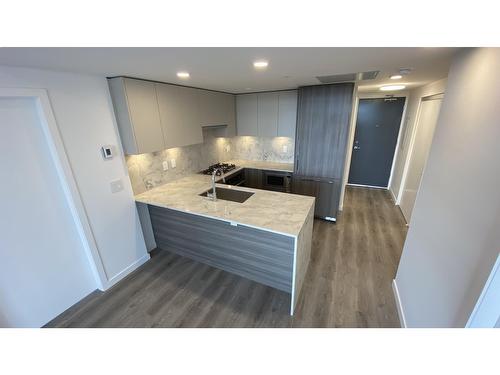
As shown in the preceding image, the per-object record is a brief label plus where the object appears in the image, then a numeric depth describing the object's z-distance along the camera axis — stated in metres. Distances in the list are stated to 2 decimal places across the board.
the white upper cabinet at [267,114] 3.31
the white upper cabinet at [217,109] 2.91
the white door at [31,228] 1.49
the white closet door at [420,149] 2.83
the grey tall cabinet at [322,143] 2.80
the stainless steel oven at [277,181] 3.48
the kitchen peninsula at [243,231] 1.82
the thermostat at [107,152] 1.95
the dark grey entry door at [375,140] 4.38
